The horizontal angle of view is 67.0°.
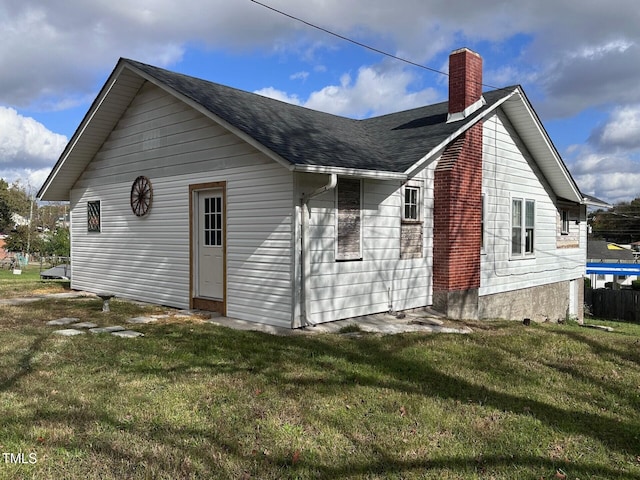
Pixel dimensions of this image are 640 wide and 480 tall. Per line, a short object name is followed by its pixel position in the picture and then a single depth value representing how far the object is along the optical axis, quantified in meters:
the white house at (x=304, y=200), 7.89
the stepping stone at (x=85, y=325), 7.57
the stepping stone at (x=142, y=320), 8.17
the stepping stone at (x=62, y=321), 7.72
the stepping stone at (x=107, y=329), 7.16
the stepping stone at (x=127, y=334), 6.92
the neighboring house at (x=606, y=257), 42.41
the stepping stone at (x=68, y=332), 6.91
